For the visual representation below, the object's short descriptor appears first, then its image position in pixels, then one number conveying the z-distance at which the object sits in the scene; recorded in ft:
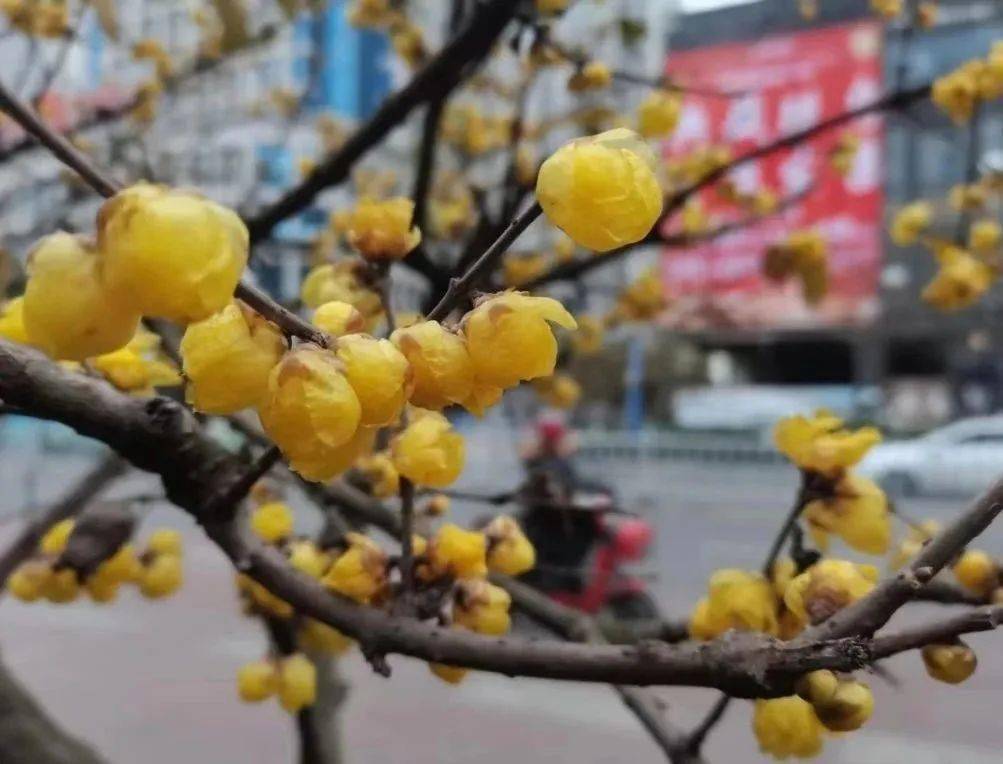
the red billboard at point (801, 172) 44.68
